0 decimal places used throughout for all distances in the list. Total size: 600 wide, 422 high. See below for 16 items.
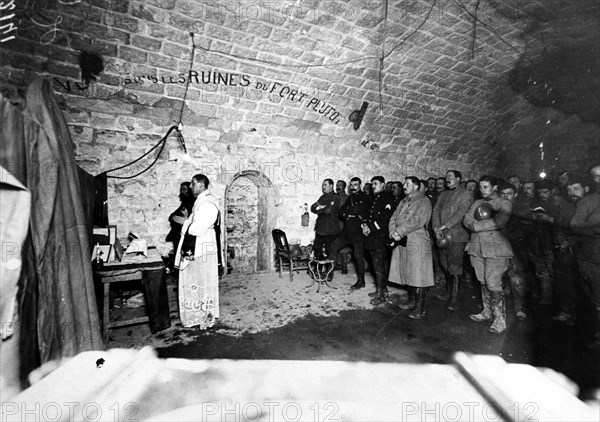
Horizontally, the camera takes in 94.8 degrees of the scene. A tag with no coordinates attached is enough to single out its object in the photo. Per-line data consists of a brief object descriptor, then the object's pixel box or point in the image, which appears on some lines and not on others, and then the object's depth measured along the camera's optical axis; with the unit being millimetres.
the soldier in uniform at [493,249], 3406
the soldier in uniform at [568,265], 3703
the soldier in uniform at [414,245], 3893
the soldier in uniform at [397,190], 5254
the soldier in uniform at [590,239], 3260
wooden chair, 5562
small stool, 5139
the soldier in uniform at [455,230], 4375
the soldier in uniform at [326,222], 5938
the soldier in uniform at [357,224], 5324
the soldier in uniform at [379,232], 4707
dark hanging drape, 2135
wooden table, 3077
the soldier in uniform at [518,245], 3857
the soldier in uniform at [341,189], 6500
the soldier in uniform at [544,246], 4211
